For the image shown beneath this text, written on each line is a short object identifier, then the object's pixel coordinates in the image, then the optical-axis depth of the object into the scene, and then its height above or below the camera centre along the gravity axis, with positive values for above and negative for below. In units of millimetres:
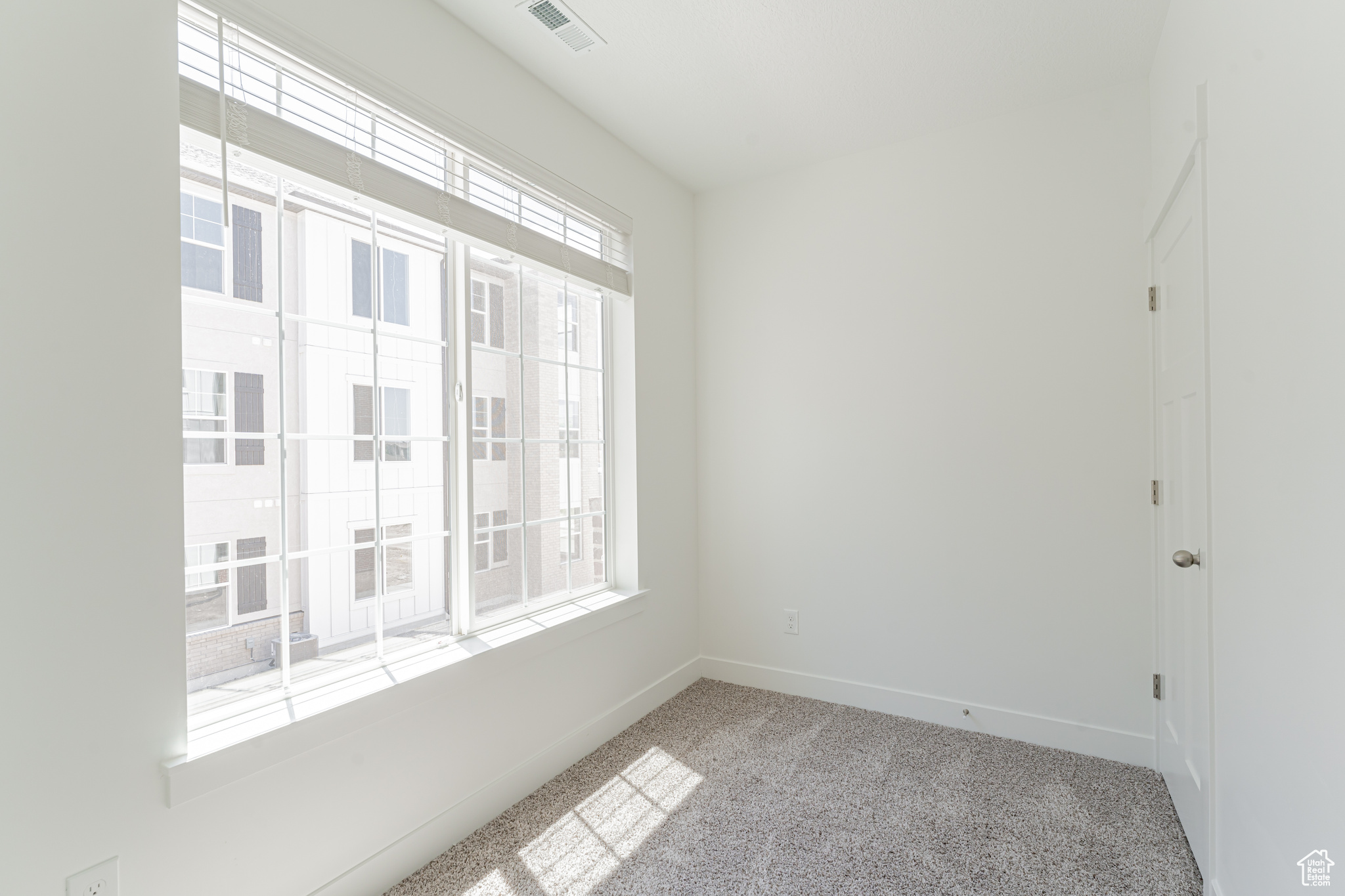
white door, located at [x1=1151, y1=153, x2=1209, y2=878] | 1766 -229
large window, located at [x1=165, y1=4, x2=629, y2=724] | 1541 +212
